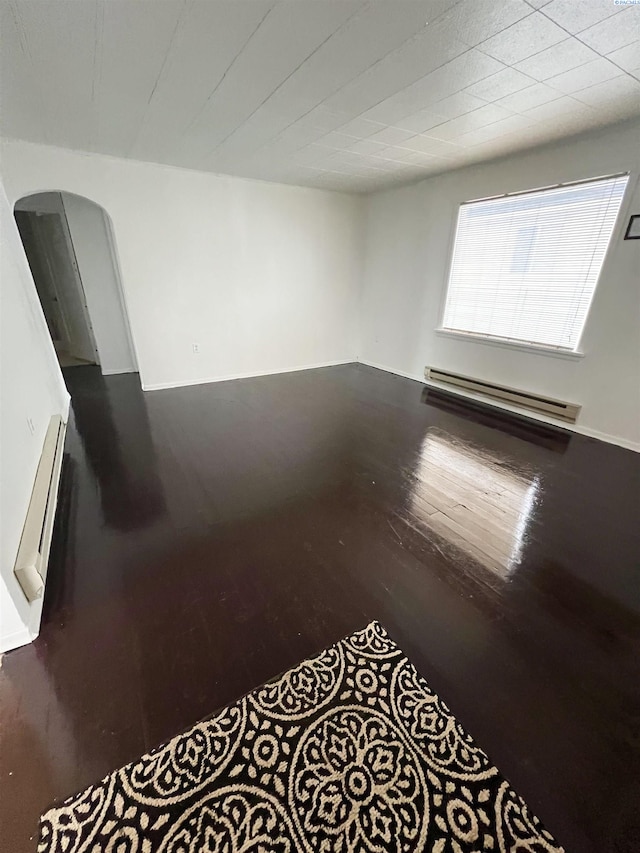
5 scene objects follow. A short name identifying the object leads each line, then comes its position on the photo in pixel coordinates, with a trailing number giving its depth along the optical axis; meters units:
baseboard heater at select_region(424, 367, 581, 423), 3.77
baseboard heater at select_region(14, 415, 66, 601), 1.60
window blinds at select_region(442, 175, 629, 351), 3.37
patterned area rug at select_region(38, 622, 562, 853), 1.02
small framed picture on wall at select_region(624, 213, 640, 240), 3.06
